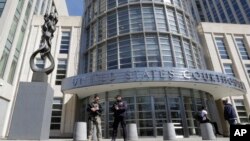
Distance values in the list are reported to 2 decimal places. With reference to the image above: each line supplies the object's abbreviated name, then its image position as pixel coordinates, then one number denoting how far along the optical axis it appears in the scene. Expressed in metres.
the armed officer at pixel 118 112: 9.19
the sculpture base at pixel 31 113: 8.28
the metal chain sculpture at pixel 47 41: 9.77
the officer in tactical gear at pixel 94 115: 9.28
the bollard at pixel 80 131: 10.51
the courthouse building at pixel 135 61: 19.08
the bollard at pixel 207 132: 10.83
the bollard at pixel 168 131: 11.06
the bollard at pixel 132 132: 10.76
